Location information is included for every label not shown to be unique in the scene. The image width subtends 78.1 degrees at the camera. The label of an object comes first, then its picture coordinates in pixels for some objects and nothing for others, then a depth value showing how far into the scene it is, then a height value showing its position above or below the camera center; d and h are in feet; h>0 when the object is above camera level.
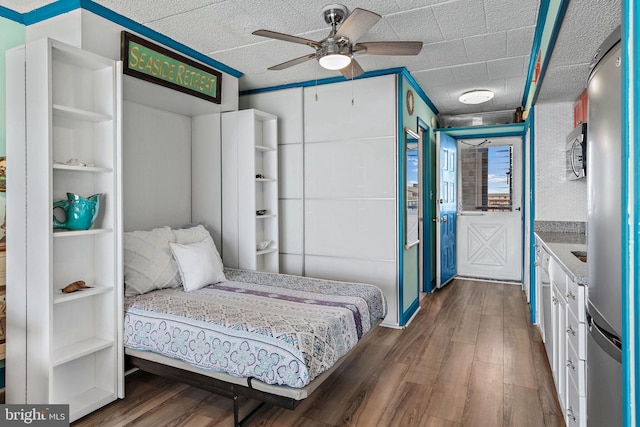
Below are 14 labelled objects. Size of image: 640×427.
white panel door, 19.10 -0.04
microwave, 9.53 +1.45
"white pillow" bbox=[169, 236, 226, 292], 9.80 -1.45
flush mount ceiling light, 14.61 +4.25
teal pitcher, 7.55 -0.06
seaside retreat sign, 9.30 +3.69
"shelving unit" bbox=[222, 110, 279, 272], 12.50 +0.74
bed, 6.70 -2.27
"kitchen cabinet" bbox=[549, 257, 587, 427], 5.76 -2.29
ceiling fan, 7.82 +3.49
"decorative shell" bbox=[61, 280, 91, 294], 7.48 -1.51
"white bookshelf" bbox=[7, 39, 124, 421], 7.08 -0.58
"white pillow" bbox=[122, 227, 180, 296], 9.24 -1.33
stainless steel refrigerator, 3.49 -0.28
